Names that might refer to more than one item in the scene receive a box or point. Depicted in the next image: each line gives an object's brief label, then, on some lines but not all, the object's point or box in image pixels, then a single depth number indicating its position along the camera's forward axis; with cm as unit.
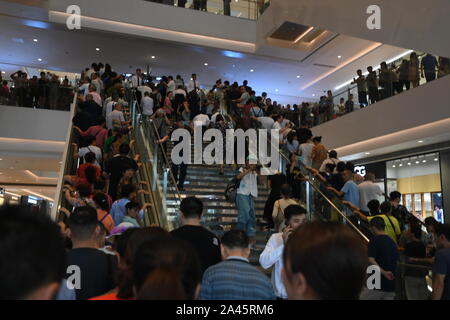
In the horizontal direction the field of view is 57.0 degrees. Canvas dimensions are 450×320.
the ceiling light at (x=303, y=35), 1770
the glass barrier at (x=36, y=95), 1535
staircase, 659
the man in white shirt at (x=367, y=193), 679
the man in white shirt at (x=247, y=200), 648
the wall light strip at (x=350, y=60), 1741
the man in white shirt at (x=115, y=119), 896
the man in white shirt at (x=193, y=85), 1393
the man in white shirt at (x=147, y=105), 1087
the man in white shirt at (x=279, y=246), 304
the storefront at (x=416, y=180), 1396
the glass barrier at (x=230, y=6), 1817
